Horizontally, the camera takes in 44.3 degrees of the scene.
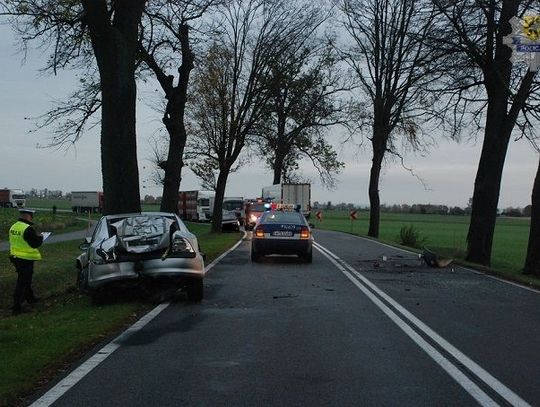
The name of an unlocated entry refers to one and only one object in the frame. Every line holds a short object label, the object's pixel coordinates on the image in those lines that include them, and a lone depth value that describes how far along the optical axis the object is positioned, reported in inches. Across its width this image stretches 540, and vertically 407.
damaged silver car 409.4
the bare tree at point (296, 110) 1413.6
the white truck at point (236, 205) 2400.2
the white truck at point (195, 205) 2742.1
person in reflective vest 443.8
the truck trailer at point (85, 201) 3548.2
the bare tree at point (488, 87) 766.5
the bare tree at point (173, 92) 836.0
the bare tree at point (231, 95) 1405.0
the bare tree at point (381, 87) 1449.3
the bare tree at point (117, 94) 529.7
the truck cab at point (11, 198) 3609.7
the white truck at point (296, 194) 1945.1
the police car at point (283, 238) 745.6
